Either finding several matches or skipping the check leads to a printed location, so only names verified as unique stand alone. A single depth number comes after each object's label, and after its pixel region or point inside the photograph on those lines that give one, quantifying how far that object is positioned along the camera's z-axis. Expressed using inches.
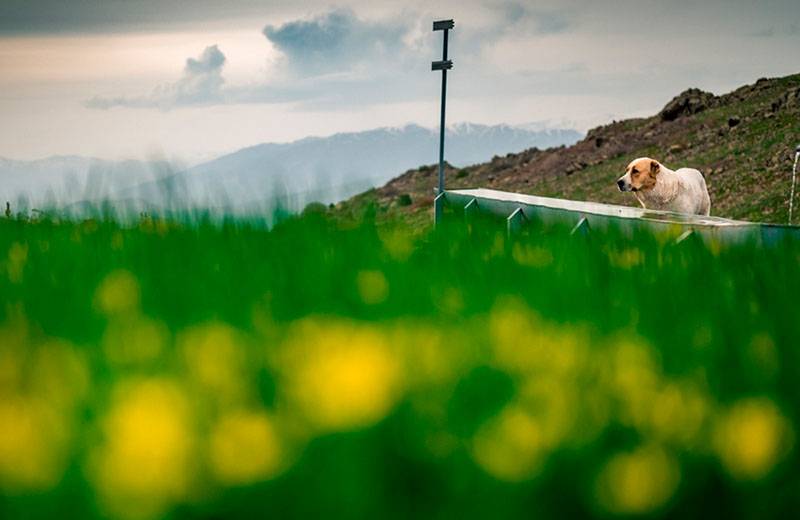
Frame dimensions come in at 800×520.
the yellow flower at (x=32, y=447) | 173.3
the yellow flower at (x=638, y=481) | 190.1
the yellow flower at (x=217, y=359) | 197.2
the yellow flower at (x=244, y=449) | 173.0
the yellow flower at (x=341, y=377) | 184.9
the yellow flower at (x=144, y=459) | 168.4
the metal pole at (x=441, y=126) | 1571.1
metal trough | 440.8
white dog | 1210.6
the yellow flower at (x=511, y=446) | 181.2
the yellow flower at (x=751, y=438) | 205.2
